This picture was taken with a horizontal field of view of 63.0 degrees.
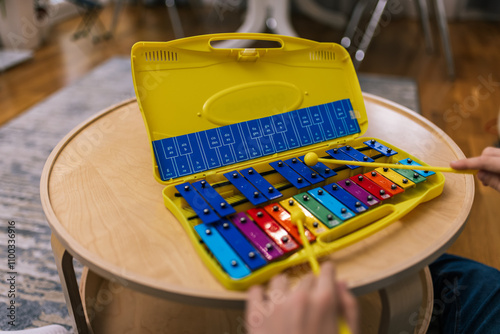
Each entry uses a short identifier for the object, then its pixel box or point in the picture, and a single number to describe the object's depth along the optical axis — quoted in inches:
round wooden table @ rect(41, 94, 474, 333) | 24.6
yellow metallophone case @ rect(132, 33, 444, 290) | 30.1
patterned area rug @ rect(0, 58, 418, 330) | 45.1
